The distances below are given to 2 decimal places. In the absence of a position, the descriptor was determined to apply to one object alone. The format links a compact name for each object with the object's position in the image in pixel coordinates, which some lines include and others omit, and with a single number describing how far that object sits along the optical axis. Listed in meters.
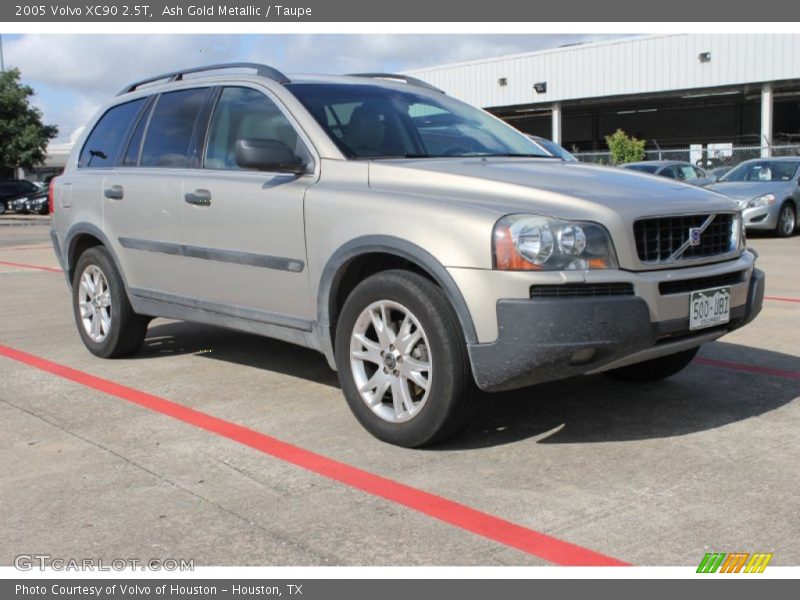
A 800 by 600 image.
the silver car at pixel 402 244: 3.92
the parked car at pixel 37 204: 37.19
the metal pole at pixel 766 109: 35.00
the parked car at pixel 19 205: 37.66
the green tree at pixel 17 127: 44.56
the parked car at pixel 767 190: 16.00
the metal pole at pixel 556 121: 41.62
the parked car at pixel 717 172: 20.48
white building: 35.28
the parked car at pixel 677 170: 19.45
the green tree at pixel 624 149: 32.75
